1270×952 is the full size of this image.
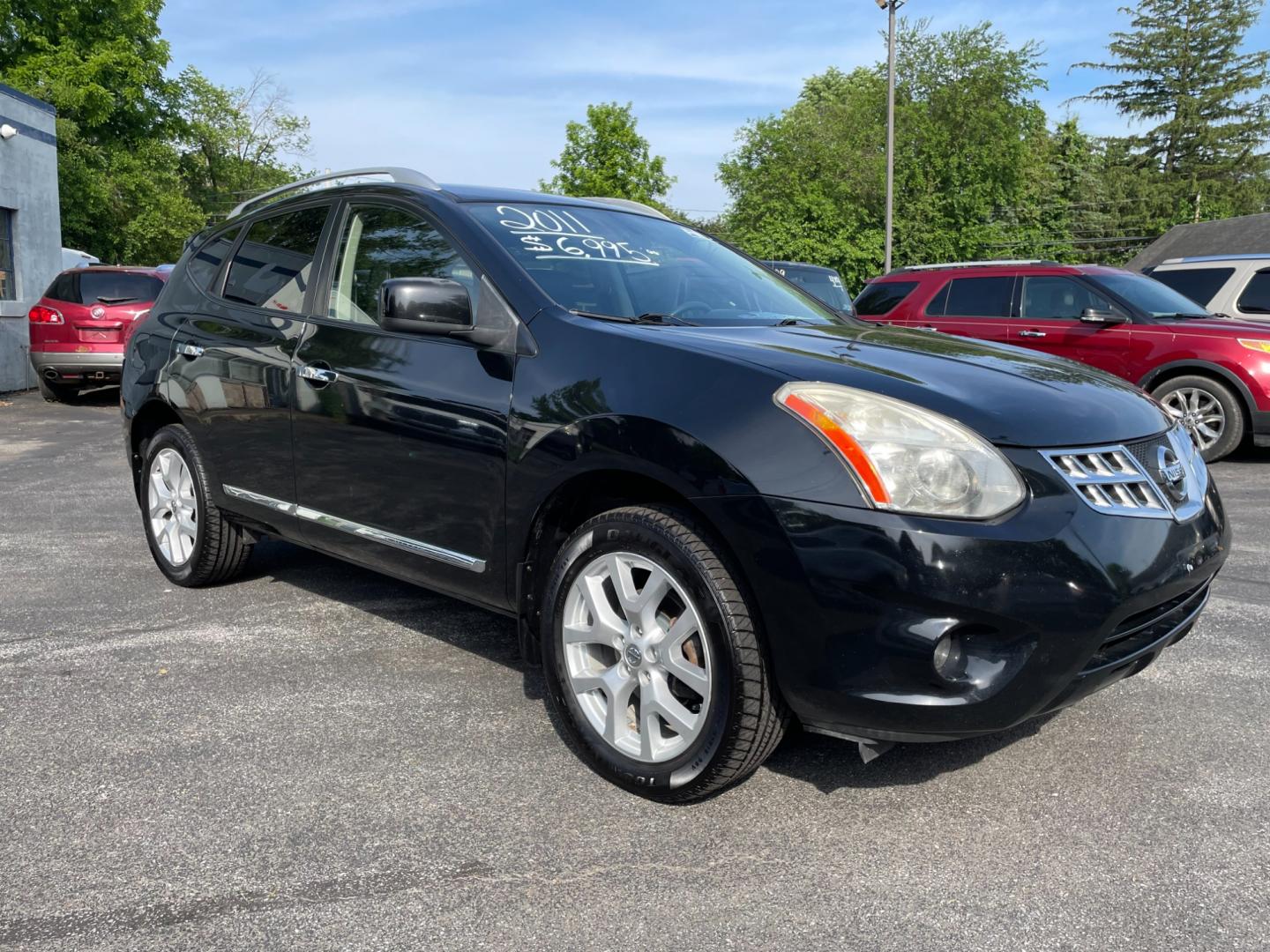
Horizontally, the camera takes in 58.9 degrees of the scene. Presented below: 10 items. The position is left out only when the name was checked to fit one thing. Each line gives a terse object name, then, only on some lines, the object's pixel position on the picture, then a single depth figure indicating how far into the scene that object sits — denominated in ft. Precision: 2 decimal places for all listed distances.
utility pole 87.04
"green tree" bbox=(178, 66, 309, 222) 174.09
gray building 53.93
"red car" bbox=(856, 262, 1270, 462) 30.60
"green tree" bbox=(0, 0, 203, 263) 101.76
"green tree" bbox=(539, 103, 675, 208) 139.03
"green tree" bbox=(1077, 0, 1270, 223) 188.55
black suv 8.38
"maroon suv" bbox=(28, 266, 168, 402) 45.65
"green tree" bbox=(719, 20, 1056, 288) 137.49
